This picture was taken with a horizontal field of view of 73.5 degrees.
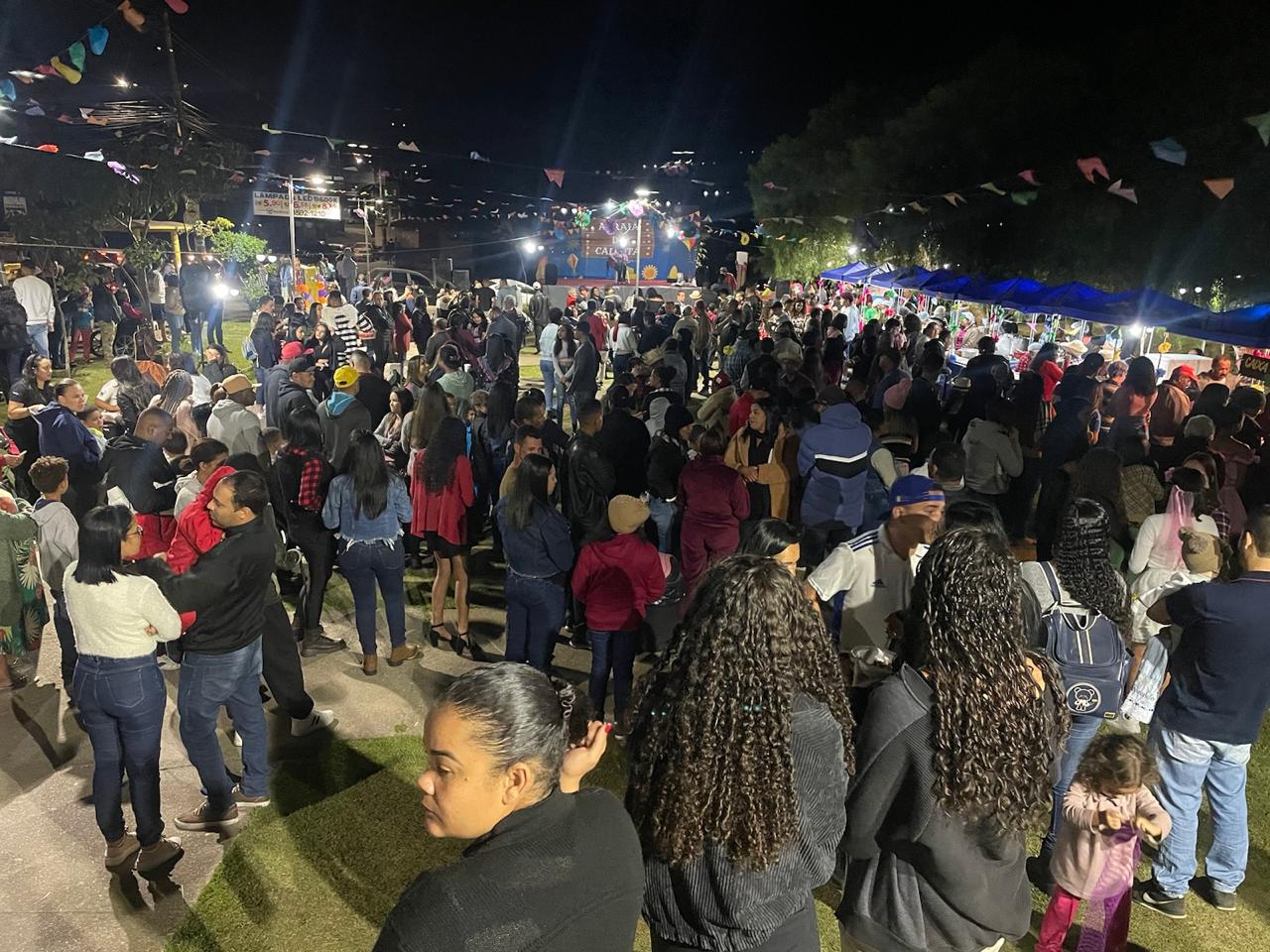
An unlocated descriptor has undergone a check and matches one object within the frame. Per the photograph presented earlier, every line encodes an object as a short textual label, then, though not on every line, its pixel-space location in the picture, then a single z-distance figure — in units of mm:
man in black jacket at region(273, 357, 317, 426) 7512
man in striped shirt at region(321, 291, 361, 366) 11541
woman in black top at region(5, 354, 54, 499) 6430
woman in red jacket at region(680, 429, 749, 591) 5301
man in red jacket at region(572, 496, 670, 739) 4445
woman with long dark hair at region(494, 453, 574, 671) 4855
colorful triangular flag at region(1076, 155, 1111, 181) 11377
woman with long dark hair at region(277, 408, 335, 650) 5520
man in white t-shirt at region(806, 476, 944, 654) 3896
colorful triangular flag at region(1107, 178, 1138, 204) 11797
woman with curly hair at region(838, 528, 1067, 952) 2176
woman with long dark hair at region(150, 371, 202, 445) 6641
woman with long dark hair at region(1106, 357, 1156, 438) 7555
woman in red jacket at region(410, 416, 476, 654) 5809
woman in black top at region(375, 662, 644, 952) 1454
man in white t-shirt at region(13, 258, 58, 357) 12797
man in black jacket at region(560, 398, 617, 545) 5930
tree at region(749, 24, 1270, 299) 13656
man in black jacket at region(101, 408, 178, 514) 5473
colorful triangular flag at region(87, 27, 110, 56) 11945
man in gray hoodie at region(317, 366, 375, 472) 6926
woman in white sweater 3432
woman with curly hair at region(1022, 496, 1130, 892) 3189
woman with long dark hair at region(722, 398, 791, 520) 6395
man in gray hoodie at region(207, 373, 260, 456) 6340
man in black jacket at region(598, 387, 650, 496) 6367
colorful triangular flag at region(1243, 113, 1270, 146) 8039
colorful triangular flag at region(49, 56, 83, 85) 12484
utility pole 18633
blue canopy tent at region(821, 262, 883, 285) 22094
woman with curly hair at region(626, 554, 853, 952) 1997
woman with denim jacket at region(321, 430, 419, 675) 5152
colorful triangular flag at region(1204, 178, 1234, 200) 9106
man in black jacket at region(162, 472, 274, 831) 3770
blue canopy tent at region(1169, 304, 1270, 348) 8672
